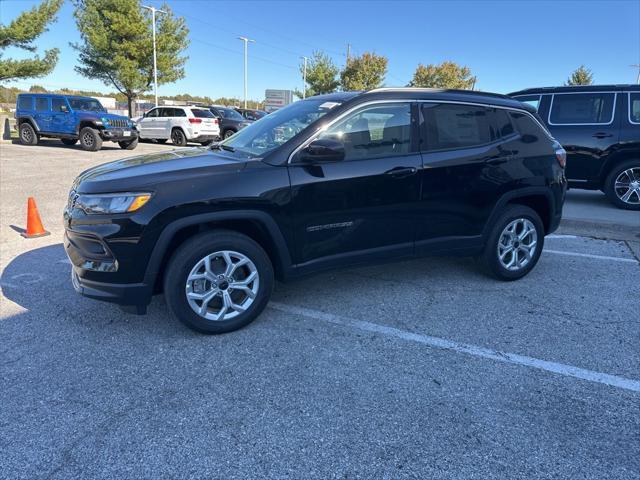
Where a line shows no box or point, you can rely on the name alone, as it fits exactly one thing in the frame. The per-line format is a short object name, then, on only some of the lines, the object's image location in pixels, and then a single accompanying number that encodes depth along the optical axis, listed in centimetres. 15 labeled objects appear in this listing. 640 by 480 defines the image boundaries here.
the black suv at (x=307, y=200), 304
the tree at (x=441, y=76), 4841
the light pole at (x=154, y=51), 2780
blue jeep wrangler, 1605
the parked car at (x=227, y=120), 1994
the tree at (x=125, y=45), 2709
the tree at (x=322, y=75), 4272
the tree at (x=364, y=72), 4031
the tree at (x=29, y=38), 2086
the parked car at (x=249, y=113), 2341
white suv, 1919
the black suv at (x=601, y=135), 746
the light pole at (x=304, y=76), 4359
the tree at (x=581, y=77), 3606
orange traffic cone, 566
